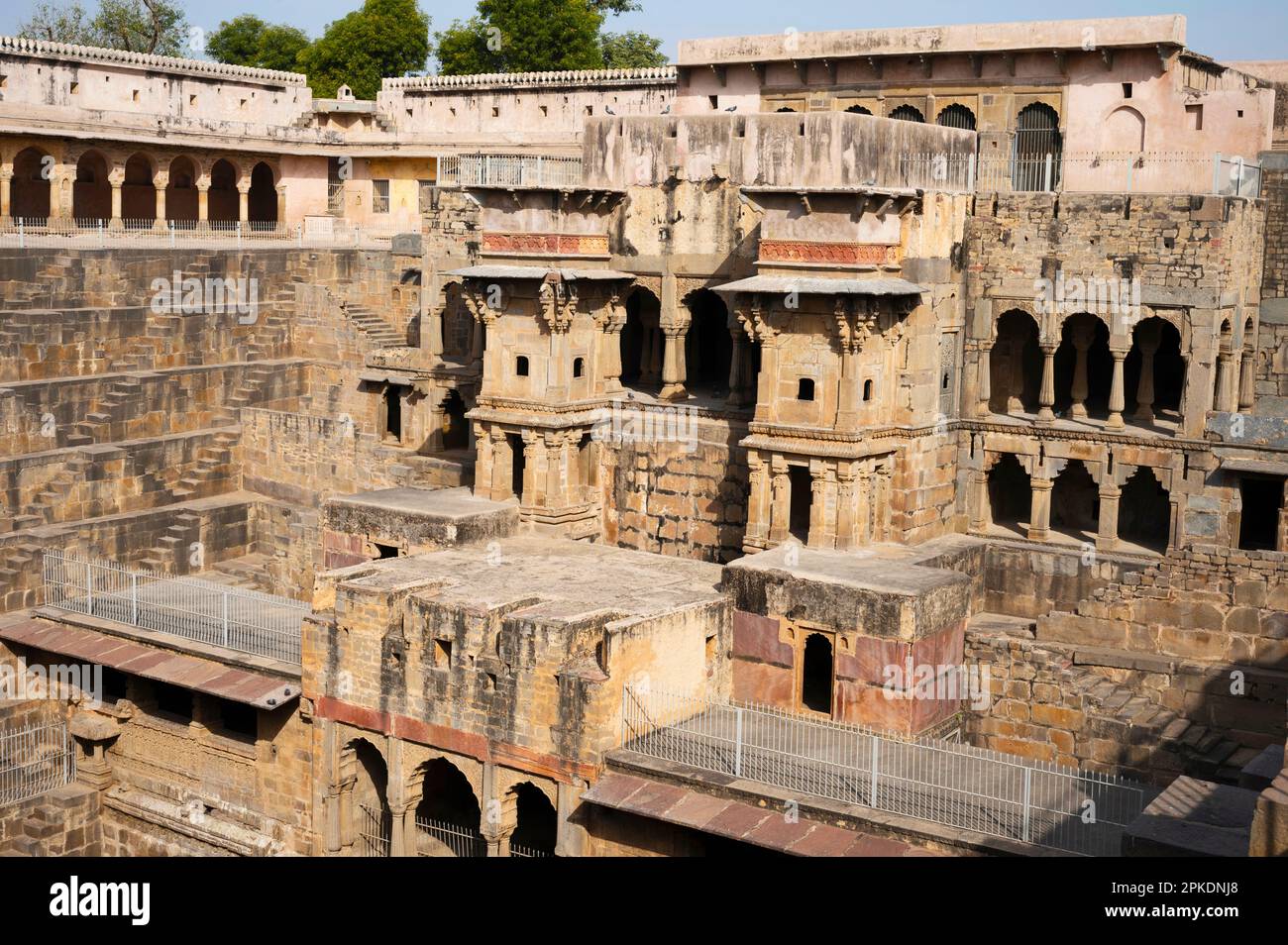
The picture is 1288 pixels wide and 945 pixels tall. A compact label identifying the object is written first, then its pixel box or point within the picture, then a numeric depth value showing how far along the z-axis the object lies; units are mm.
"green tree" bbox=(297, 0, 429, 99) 59531
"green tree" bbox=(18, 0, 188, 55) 65375
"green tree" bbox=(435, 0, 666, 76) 55750
